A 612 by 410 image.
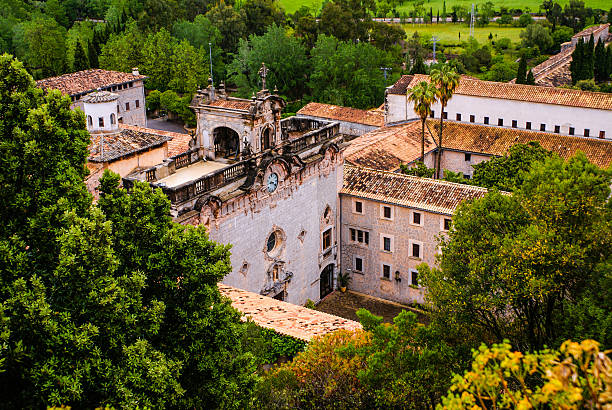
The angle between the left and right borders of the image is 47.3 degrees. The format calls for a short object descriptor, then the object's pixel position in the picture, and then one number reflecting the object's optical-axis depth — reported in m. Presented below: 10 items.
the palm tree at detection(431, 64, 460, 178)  50.22
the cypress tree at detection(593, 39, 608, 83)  85.25
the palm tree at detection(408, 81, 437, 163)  49.56
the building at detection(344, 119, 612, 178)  49.41
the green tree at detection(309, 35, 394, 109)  76.62
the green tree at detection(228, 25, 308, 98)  81.50
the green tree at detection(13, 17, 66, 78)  90.98
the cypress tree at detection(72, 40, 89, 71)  82.62
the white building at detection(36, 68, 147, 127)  67.38
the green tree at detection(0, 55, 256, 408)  16.33
